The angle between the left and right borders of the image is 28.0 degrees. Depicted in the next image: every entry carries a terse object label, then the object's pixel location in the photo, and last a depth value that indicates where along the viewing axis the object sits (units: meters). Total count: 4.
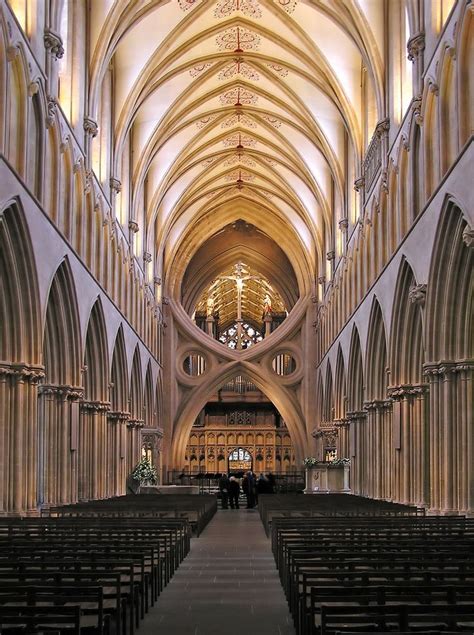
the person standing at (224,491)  41.69
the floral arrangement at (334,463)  36.67
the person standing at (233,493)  41.12
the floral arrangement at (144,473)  38.53
